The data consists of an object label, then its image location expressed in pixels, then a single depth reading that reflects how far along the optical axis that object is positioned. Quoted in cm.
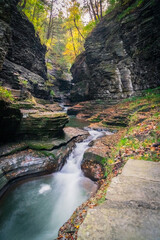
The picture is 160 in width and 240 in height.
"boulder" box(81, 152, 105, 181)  478
